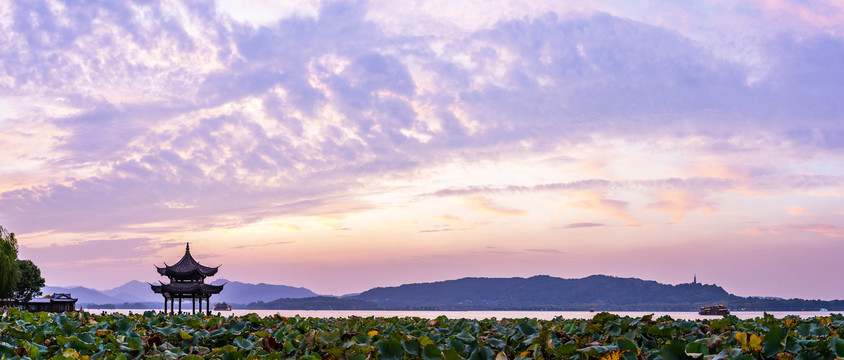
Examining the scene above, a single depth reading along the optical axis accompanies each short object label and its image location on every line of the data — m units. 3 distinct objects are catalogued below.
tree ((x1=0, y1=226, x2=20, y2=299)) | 65.38
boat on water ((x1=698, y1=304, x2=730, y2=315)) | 160.88
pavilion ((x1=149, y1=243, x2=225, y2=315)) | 58.56
